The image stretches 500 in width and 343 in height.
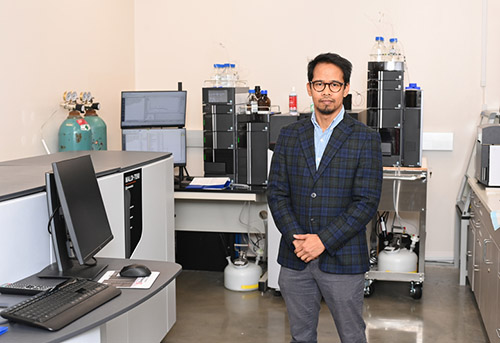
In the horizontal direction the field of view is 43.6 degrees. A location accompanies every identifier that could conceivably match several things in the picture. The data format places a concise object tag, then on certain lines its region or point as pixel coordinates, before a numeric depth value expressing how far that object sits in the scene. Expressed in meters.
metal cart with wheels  4.24
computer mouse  2.06
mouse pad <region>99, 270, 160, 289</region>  1.99
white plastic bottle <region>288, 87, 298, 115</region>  4.53
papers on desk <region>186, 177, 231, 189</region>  4.50
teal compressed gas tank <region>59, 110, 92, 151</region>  4.07
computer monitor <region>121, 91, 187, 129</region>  4.76
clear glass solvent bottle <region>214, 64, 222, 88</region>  4.95
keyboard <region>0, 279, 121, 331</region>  1.66
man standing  2.44
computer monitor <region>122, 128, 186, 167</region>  4.69
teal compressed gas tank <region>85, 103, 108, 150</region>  4.29
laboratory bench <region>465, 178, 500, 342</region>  3.23
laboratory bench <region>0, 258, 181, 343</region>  1.62
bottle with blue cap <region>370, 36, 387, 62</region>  4.64
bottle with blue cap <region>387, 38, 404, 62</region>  4.64
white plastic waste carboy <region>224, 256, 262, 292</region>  4.54
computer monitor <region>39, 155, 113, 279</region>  1.98
